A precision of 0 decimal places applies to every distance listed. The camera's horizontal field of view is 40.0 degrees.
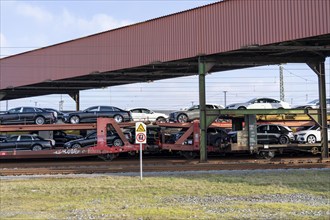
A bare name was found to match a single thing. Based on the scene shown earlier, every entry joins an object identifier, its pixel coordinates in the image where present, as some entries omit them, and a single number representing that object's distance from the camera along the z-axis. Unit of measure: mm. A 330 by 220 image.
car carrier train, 26875
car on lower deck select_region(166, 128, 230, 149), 27922
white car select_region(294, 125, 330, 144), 30078
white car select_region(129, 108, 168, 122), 33431
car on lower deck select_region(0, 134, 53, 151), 27016
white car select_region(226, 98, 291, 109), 33625
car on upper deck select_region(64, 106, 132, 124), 29227
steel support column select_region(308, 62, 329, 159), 27438
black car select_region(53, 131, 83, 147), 30359
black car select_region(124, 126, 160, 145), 27938
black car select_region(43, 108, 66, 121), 29420
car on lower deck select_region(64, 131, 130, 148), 27359
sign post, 19125
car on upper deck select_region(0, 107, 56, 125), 28438
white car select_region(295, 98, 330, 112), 31422
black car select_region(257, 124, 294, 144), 28500
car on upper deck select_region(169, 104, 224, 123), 30141
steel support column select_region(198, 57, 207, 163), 26672
